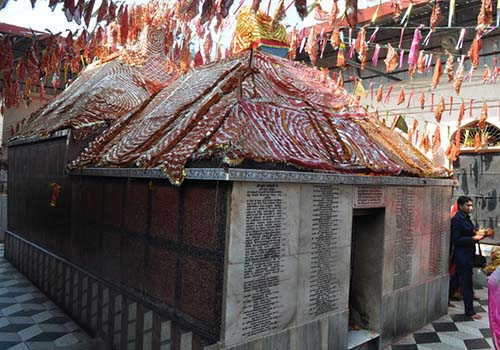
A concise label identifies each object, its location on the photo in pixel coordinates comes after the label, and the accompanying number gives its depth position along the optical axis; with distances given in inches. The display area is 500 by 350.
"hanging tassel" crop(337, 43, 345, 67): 296.0
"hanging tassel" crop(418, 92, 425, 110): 366.3
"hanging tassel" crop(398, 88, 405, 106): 363.1
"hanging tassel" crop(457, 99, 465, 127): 344.8
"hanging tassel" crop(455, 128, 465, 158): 372.8
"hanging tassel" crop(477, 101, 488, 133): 335.9
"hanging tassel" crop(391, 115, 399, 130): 385.6
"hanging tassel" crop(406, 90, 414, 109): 398.1
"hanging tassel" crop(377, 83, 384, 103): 379.0
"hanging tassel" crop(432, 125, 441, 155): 387.9
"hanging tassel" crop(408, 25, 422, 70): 253.6
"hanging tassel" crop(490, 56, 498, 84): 297.0
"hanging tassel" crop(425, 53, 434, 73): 295.7
